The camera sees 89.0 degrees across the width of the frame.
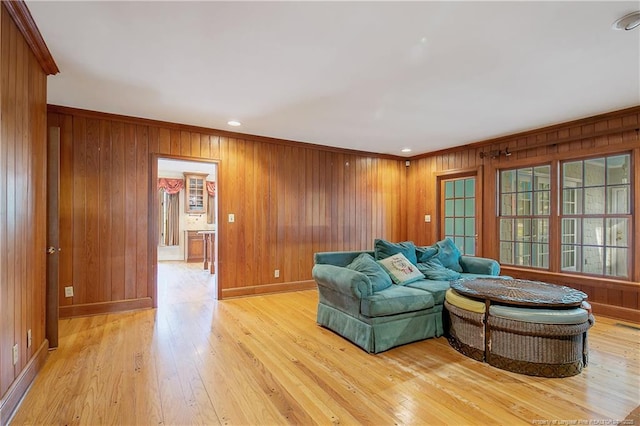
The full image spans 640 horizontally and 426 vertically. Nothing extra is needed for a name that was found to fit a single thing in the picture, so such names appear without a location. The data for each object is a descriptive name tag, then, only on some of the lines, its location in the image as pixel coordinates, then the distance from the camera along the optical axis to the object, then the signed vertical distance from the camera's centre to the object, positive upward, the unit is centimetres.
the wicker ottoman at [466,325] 274 -98
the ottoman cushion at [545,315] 245 -78
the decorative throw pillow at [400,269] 354 -62
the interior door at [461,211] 563 +5
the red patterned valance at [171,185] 879 +79
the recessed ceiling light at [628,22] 206 +126
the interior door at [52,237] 291 -22
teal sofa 296 -82
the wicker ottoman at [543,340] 246 -98
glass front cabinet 898 +57
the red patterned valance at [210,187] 929 +76
